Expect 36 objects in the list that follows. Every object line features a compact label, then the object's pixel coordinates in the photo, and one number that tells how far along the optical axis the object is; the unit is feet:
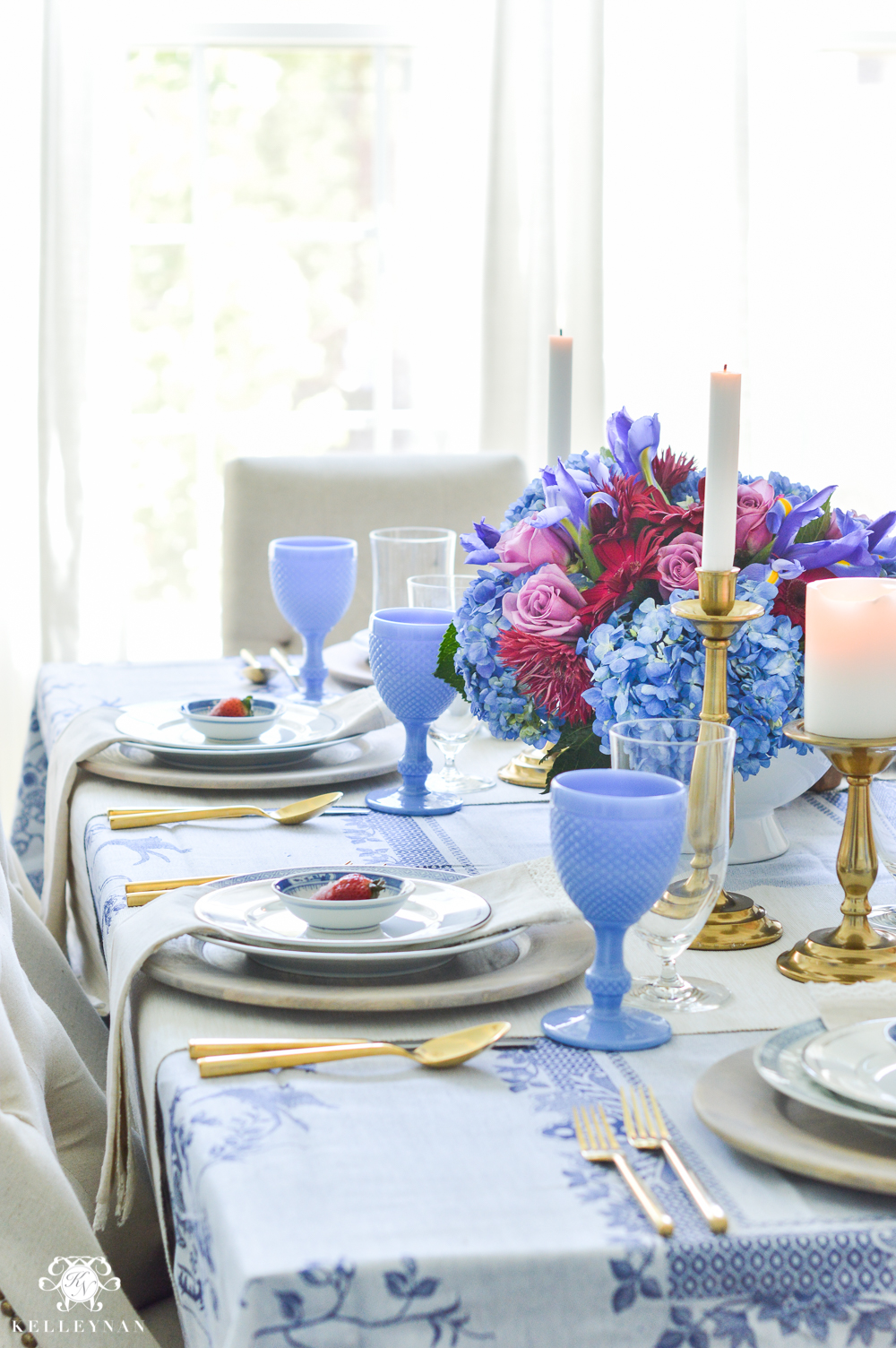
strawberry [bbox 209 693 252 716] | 9.49
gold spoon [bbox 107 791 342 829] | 8.56
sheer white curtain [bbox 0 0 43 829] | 18.18
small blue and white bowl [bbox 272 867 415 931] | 7.37
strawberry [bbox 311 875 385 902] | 7.44
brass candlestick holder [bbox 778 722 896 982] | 7.46
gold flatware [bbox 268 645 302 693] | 10.67
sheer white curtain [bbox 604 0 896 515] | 19.90
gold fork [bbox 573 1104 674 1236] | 6.34
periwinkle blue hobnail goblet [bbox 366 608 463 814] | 8.68
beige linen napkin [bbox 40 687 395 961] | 8.99
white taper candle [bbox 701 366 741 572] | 7.60
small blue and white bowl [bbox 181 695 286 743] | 9.32
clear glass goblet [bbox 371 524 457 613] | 9.88
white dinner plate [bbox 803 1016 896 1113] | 6.57
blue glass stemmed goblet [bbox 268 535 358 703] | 10.19
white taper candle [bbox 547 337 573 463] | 9.14
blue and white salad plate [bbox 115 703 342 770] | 9.07
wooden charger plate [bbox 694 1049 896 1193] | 6.41
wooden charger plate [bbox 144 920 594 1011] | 7.12
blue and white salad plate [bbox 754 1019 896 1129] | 6.50
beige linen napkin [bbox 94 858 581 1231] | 7.25
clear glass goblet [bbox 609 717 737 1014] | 7.15
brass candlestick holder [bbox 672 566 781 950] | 7.59
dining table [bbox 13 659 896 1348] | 6.25
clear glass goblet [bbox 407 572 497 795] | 8.92
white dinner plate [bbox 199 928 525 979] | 7.20
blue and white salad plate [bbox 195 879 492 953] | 7.28
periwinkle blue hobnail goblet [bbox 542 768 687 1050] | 6.92
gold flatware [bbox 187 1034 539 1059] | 6.92
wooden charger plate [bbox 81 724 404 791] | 8.97
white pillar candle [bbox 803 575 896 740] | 7.50
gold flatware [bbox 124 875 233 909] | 7.83
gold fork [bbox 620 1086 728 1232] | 6.34
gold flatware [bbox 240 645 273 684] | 10.73
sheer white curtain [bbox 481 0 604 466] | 18.92
